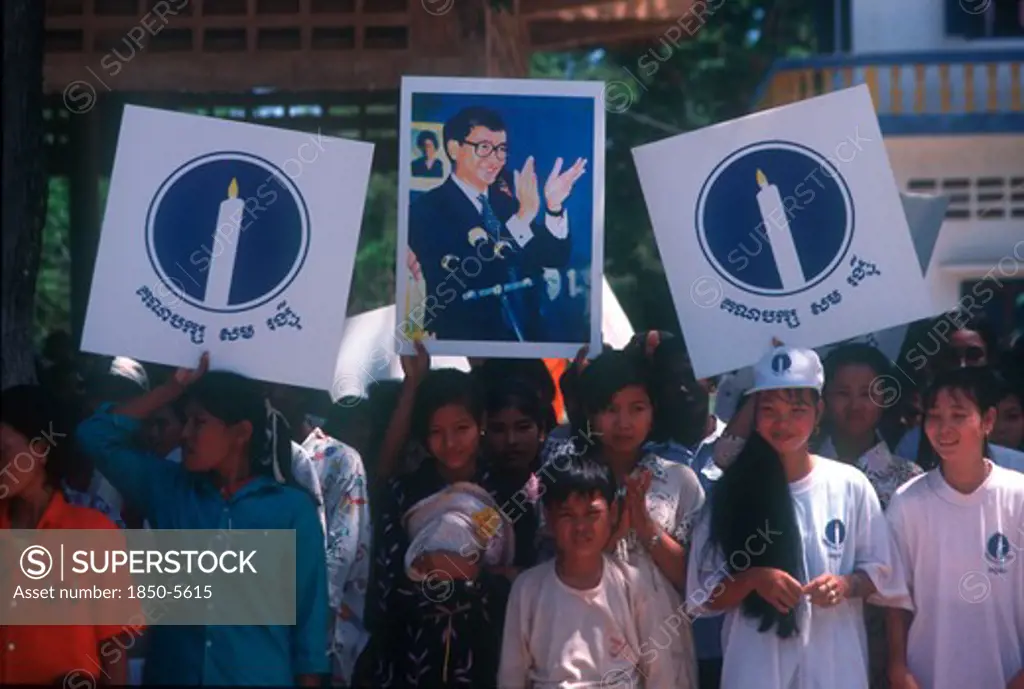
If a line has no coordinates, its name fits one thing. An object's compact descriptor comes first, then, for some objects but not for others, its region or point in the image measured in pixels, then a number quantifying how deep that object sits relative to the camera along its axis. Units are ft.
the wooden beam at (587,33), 56.75
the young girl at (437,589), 33.96
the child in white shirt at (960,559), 33.60
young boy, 33.06
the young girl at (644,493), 33.68
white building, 80.38
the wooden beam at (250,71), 48.01
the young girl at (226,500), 34.35
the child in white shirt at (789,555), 32.91
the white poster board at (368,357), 43.19
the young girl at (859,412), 36.45
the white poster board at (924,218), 43.62
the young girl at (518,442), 35.76
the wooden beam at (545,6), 53.11
